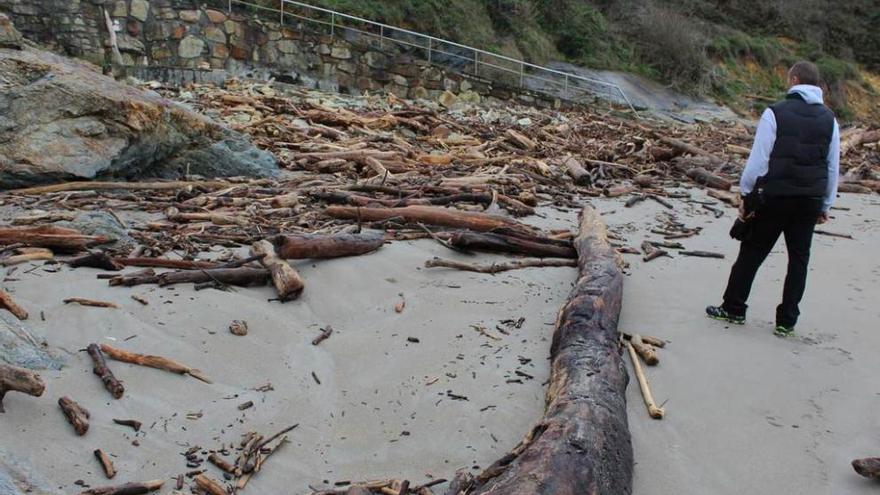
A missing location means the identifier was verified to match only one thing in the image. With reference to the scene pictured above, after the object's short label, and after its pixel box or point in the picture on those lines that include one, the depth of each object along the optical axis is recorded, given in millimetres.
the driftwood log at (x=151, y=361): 3883
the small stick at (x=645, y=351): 4648
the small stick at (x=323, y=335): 4559
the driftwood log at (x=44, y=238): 5215
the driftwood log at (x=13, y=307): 4148
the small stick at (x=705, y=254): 7130
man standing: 5160
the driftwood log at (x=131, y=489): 2916
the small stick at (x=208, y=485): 3072
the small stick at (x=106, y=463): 3070
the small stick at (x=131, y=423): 3408
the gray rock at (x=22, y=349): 3619
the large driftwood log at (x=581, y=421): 2962
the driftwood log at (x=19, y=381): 3180
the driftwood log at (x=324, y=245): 5500
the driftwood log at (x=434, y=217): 6934
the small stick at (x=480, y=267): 5859
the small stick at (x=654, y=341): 4941
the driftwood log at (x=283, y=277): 4969
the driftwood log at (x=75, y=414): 3266
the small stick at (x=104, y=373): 3600
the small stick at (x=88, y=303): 4383
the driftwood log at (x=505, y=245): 6258
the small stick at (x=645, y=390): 4039
